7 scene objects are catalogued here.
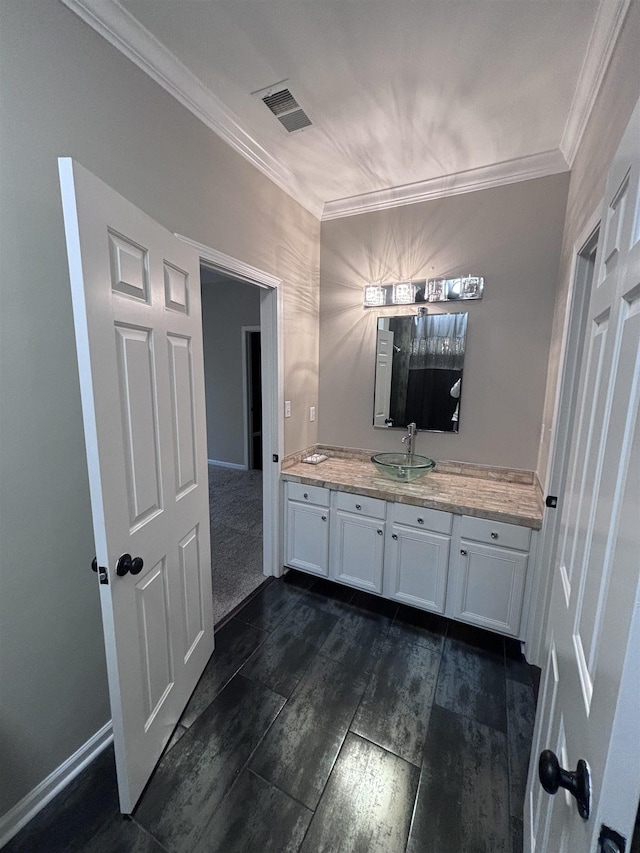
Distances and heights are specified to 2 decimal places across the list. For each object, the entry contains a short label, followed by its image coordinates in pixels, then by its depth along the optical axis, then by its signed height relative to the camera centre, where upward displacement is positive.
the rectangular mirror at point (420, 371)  2.44 +0.06
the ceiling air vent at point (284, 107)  1.59 +1.30
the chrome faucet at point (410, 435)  2.52 -0.41
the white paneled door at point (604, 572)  0.45 -0.32
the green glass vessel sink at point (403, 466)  2.32 -0.60
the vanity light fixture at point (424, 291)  2.32 +0.61
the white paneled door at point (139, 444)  1.00 -0.25
